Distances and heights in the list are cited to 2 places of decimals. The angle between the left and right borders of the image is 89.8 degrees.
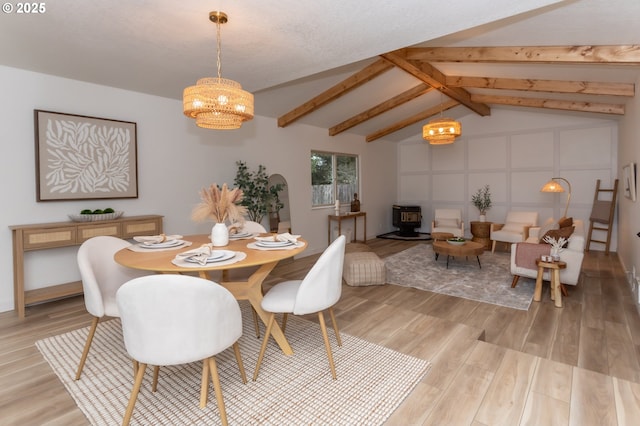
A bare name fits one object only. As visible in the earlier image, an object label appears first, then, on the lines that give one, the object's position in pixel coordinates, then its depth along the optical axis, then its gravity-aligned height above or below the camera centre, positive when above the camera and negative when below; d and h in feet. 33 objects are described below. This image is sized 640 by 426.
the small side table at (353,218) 21.94 -1.11
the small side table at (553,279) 11.35 -2.77
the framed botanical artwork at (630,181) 12.72 +0.95
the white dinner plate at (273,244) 7.73 -0.97
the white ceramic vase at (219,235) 8.04 -0.79
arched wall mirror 18.31 -0.32
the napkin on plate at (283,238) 8.18 -0.91
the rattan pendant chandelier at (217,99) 7.41 +2.46
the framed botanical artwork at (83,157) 11.24 +1.77
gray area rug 12.42 -3.43
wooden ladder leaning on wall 19.51 -0.68
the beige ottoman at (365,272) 13.57 -2.92
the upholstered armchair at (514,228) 19.48 -1.59
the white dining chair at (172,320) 4.67 -1.77
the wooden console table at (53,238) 10.18 -1.13
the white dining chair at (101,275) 6.66 -1.76
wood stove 26.47 -1.30
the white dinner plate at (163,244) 7.89 -1.00
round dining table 6.07 -1.16
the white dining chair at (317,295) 6.81 -1.96
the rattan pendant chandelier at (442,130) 16.02 +3.73
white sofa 11.85 -2.25
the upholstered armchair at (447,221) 22.42 -1.28
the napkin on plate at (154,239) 8.18 -0.91
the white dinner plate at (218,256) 6.38 -1.07
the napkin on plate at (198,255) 6.28 -1.04
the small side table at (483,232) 21.59 -1.94
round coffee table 15.61 -2.25
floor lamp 18.39 +0.87
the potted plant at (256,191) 16.56 +0.69
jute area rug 5.82 -3.79
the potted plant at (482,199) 24.47 +0.33
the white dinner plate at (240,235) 9.31 -0.92
